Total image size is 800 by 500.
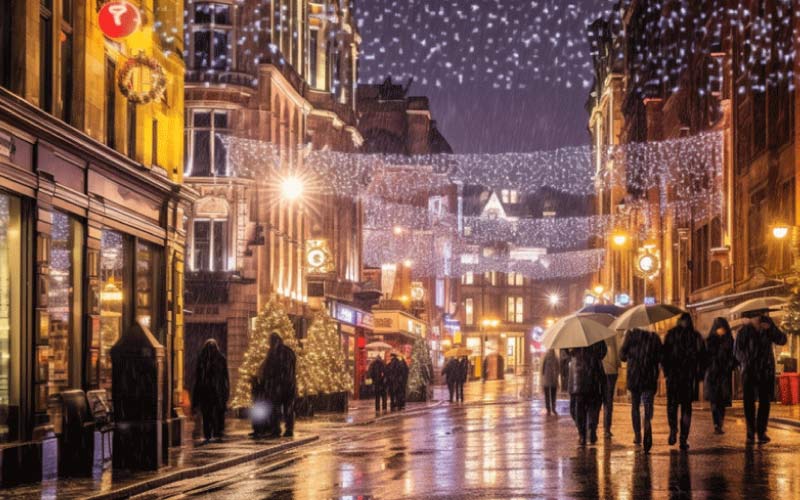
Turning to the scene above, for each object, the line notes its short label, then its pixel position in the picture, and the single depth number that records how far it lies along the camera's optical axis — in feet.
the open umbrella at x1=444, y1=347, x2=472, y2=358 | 192.63
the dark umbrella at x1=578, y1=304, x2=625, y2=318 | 88.38
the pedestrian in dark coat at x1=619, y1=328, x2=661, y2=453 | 60.95
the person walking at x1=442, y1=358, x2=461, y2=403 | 167.26
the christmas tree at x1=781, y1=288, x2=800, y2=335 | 109.09
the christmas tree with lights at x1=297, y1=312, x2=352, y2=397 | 116.98
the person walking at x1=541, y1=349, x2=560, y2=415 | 113.09
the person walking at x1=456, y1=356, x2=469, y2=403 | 167.84
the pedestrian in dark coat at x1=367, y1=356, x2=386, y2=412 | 132.16
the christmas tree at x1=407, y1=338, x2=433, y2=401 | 164.96
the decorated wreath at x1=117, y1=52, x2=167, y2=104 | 73.41
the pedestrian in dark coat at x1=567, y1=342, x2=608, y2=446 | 65.41
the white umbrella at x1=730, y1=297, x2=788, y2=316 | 89.79
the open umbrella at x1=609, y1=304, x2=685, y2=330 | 67.92
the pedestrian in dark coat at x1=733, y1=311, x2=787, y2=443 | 61.77
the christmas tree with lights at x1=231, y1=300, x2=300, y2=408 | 106.63
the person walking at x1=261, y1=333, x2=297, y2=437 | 80.69
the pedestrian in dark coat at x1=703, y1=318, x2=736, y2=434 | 71.10
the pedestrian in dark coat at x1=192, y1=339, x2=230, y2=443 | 80.28
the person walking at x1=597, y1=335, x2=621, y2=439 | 73.36
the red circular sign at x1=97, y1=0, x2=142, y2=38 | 70.33
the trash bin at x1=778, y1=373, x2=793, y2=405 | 121.80
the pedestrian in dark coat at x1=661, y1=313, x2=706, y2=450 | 59.82
